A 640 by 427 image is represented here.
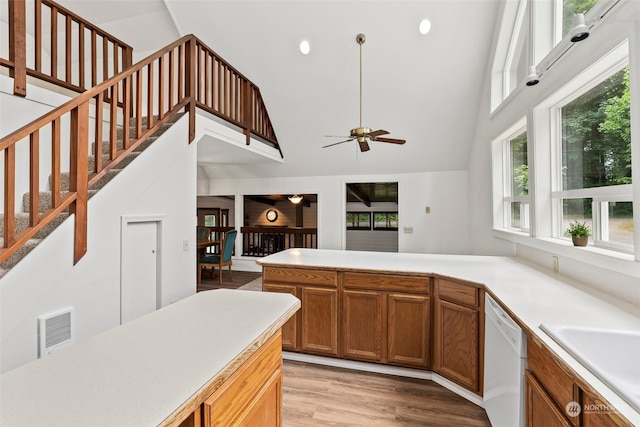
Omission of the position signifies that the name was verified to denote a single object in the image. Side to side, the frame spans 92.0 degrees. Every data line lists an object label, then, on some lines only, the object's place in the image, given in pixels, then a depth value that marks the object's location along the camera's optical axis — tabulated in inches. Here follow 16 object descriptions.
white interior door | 98.3
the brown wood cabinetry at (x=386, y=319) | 101.3
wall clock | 416.5
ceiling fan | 118.5
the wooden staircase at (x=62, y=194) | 68.9
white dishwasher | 58.4
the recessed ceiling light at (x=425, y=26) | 139.9
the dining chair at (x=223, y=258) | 226.1
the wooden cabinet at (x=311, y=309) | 110.3
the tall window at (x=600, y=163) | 69.5
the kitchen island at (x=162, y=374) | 25.7
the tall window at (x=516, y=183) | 120.2
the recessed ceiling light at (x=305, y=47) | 157.9
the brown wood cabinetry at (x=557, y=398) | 36.0
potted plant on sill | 78.4
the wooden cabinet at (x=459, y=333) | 85.6
